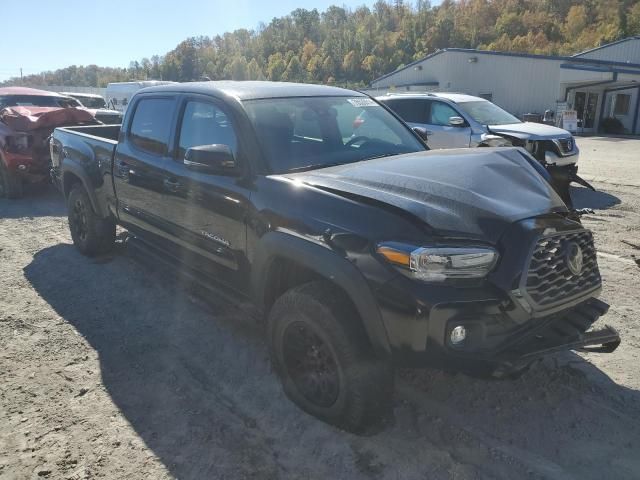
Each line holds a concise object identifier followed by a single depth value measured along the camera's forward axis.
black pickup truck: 2.43
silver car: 9.33
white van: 23.42
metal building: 28.98
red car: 8.54
